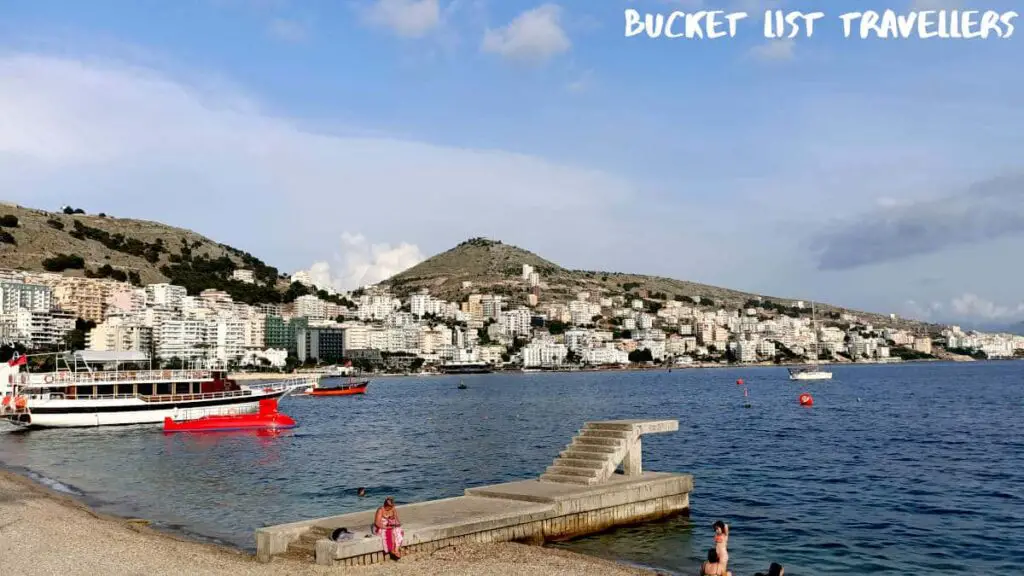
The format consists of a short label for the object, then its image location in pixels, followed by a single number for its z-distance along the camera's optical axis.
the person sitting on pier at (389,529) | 15.29
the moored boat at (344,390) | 123.44
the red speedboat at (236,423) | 55.75
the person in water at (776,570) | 12.48
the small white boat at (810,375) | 148.12
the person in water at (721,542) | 13.75
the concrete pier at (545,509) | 16.28
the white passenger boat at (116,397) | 58.31
